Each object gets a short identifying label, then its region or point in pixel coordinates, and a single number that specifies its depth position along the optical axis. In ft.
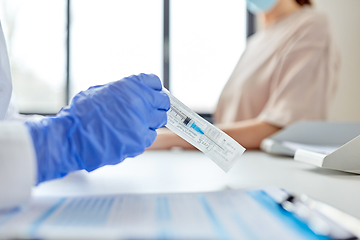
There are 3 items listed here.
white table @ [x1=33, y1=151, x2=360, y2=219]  1.10
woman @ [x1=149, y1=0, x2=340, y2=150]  2.80
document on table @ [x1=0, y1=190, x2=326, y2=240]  0.59
